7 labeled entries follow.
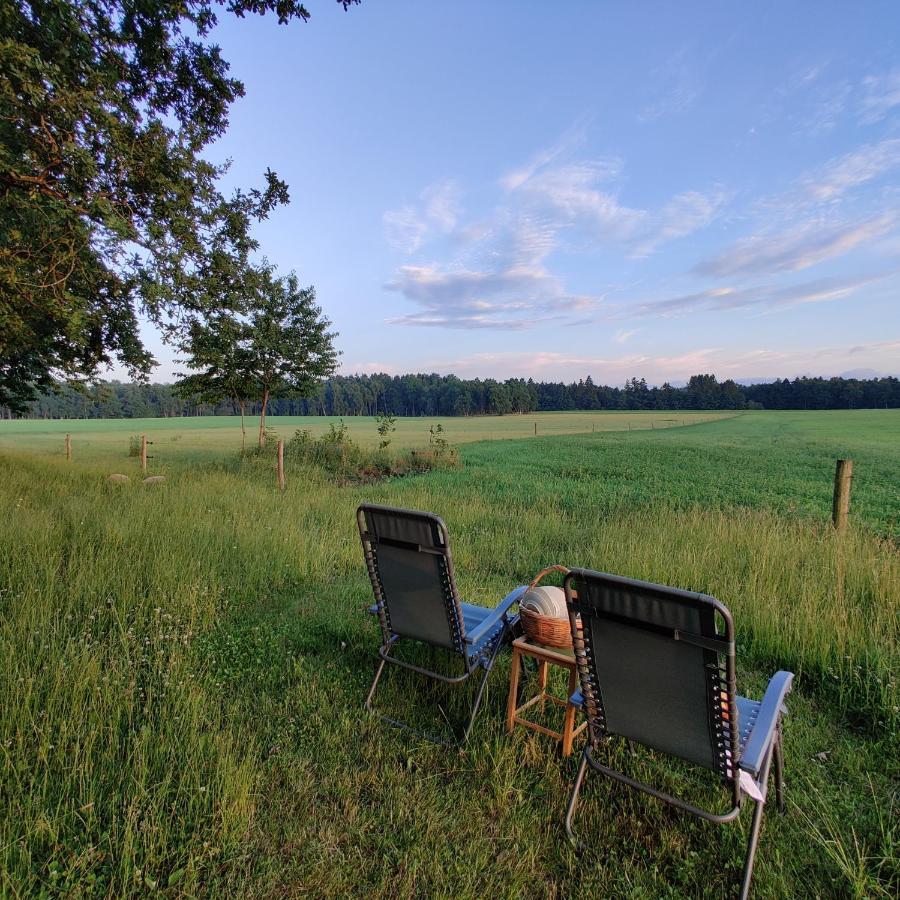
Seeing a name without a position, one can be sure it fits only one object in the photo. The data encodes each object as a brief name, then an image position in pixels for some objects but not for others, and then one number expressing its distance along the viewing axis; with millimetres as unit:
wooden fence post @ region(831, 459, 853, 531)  5647
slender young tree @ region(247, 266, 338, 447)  15891
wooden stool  2240
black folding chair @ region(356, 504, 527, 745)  2354
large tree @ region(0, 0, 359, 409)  4762
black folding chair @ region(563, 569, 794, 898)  1521
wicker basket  2369
